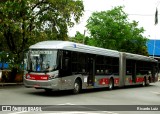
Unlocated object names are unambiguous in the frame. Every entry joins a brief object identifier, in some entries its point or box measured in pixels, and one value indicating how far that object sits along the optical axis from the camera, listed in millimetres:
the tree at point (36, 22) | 26922
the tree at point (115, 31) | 56031
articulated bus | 19875
